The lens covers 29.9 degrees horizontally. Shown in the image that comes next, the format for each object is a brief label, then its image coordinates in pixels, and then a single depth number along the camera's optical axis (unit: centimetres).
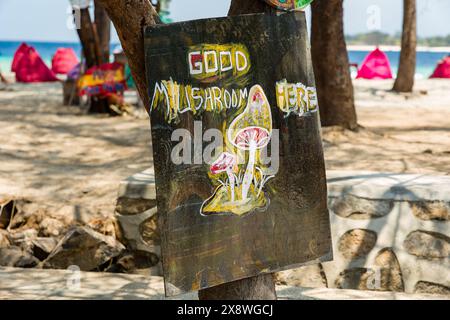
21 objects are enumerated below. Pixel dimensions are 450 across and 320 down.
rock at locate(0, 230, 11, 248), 727
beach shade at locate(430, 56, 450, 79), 2105
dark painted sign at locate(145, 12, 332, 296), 364
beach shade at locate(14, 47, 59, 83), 2052
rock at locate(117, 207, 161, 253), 645
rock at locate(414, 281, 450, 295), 566
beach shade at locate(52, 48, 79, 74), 2400
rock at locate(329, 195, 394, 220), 579
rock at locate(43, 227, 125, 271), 662
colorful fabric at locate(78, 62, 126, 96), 1351
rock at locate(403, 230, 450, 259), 568
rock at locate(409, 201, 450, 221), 564
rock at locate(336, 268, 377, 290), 586
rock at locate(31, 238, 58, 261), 704
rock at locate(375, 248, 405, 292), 577
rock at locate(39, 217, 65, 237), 752
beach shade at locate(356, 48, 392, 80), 2062
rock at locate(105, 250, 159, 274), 653
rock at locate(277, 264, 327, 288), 597
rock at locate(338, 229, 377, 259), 586
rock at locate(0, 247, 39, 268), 670
